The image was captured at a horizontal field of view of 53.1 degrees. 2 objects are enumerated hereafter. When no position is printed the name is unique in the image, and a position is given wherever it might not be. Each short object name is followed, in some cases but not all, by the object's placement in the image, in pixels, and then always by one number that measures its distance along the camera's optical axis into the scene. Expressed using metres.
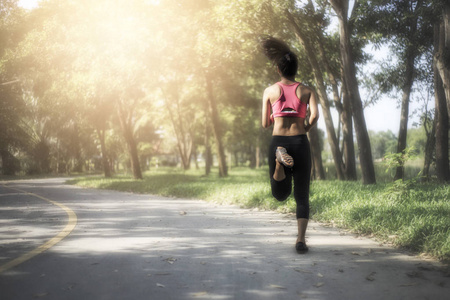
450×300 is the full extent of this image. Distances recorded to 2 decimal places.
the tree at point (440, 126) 15.12
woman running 5.22
